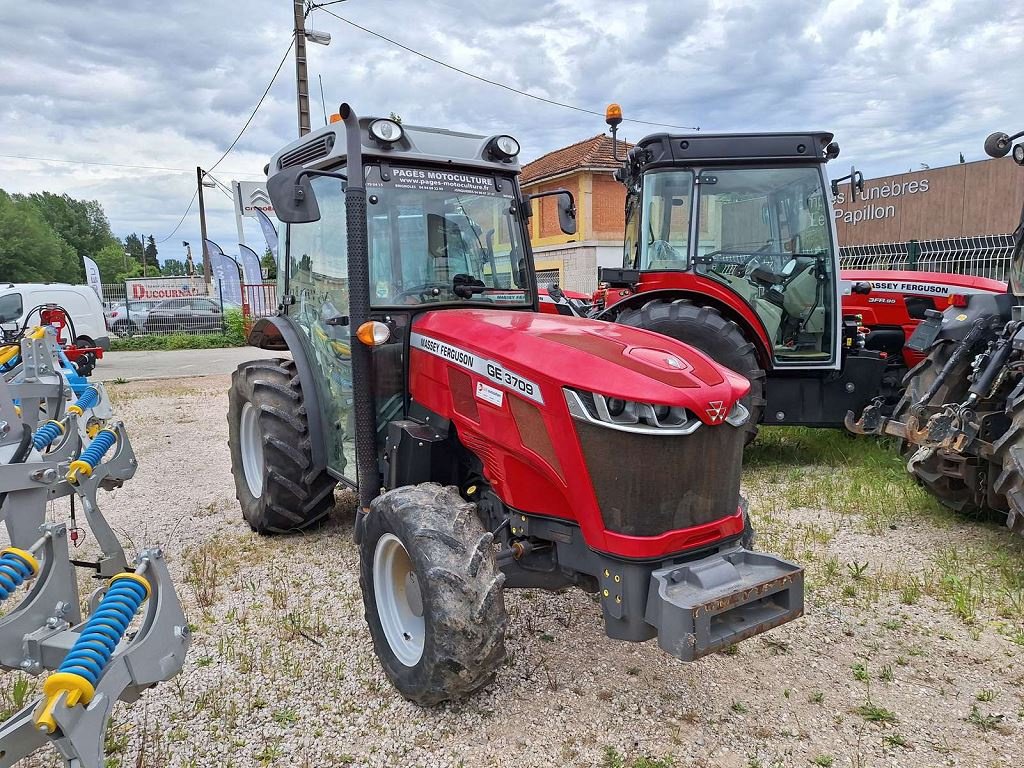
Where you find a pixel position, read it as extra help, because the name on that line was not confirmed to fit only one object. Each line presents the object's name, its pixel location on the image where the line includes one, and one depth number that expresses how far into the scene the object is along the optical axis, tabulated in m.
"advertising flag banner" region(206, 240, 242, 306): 21.23
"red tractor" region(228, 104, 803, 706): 2.51
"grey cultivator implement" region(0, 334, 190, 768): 1.95
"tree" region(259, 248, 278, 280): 27.41
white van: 15.23
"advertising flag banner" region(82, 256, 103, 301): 23.15
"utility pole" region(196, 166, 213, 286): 30.02
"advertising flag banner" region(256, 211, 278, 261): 11.42
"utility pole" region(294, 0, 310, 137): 13.59
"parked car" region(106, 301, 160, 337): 22.03
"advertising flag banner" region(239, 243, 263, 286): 17.94
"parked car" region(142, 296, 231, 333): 22.09
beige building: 22.08
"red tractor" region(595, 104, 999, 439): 5.95
